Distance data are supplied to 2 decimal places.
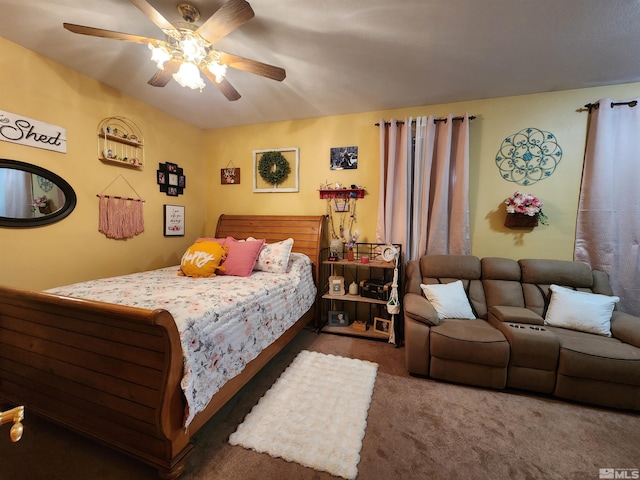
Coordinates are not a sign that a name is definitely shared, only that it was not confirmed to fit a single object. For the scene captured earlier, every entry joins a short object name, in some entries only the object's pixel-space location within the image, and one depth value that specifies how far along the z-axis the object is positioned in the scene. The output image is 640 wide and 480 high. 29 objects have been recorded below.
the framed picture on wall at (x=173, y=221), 3.18
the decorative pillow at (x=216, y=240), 2.80
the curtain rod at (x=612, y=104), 2.27
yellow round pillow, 2.40
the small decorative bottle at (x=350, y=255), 2.97
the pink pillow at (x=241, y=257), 2.48
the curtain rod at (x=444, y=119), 2.70
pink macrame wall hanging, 2.50
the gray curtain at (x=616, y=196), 2.31
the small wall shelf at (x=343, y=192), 3.11
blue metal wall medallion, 2.55
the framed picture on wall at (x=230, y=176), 3.62
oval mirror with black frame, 1.92
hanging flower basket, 2.50
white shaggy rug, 1.38
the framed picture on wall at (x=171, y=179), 3.09
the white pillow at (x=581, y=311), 2.03
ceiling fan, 1.33
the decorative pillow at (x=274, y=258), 2.65
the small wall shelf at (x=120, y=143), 2.48
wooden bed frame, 1.14
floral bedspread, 1.31
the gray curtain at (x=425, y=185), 2.71
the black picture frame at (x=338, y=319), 3.04
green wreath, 3.34
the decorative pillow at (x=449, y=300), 2.30
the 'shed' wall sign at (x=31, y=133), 1.91
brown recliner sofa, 1.74
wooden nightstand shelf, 2.79
